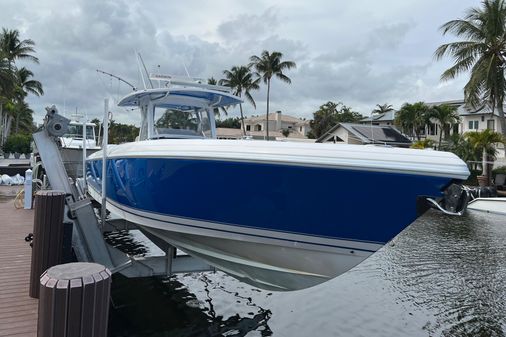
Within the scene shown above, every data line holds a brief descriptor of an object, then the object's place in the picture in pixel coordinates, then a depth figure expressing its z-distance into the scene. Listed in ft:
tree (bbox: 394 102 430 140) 150.10
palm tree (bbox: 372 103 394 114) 238.19
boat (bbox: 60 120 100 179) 37.27
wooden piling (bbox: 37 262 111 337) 8.75
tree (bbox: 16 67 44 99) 171.19
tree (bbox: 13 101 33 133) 184.31
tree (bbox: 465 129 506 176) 82.69
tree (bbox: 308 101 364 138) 201.67
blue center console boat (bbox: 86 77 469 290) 12.53
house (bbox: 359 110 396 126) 185.70
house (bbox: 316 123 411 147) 116.30
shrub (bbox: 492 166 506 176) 83.74
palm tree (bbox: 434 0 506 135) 82.99
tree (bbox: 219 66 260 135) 157.58
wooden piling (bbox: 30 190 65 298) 17.01
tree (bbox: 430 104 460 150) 142.61
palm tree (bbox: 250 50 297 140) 148.25
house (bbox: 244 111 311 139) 218.54
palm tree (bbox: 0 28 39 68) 148.66
